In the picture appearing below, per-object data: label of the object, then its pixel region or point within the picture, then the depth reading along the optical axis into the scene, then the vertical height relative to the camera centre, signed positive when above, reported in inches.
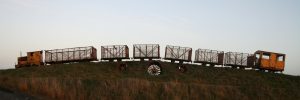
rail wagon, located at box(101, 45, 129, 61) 1578.5 -44.7
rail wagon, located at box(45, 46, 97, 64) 1652.3 -59.0
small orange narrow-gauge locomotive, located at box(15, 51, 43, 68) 1707.7 -79.2
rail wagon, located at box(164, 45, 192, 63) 1552.7 -47.6
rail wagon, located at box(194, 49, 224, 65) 1615.4 -62.9
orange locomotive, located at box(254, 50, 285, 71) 1595.7 -83.4
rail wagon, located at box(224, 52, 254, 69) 1646.2 -77.5
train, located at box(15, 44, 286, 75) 1550.2 -61.6
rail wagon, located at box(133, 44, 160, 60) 1535.4 -38.7
